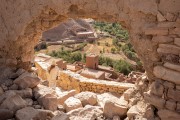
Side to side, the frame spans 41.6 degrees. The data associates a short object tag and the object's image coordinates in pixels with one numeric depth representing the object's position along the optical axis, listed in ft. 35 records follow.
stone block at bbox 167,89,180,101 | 10.28
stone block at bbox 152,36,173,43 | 10.44
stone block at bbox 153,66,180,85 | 10.19
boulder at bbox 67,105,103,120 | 12.39
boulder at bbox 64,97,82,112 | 13.50
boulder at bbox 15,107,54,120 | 11.60
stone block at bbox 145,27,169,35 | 10.44
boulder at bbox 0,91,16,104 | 12.61
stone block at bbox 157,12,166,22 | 10.53
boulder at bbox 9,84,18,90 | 14.06
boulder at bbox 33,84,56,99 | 13.87
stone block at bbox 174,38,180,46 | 10.16
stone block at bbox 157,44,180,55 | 10.28
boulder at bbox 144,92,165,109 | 10.62
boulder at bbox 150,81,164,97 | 10.70
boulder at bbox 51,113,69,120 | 11.49
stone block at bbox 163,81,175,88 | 10.41
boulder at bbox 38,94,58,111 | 13.23
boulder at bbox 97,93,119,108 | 15.80
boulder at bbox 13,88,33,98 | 13.47
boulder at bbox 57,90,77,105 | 15.83
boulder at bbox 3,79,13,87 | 14.34
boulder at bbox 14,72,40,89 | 14.20
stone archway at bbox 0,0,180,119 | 10.39
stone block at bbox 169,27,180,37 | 10.15
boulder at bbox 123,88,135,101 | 13.53
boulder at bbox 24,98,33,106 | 12.99
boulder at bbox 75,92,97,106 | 14.37
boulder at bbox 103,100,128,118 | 12.40
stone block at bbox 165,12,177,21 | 10.29
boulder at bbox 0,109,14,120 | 11.60
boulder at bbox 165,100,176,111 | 10.39
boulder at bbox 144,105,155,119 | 10.97
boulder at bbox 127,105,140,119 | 11.53
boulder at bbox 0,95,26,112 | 12.18
